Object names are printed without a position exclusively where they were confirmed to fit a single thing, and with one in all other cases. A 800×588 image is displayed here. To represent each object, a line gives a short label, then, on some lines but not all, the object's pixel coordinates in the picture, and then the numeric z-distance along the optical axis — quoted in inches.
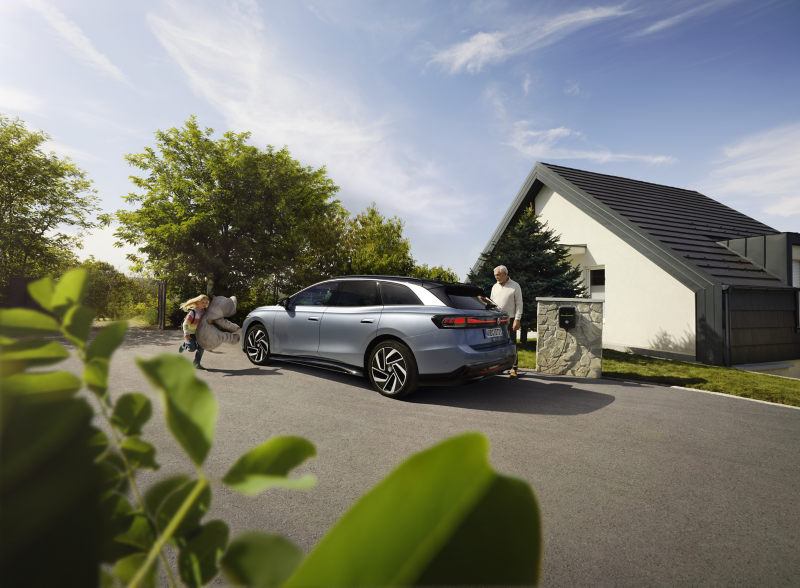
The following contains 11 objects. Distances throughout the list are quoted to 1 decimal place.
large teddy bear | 287.4
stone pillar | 309.3
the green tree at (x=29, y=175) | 527.5
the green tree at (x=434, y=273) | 602.9
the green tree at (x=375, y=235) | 987.0
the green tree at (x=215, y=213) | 720.3
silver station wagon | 223.6
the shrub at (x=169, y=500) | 7.7
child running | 279.9
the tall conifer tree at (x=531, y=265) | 433.1
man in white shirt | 293.6
